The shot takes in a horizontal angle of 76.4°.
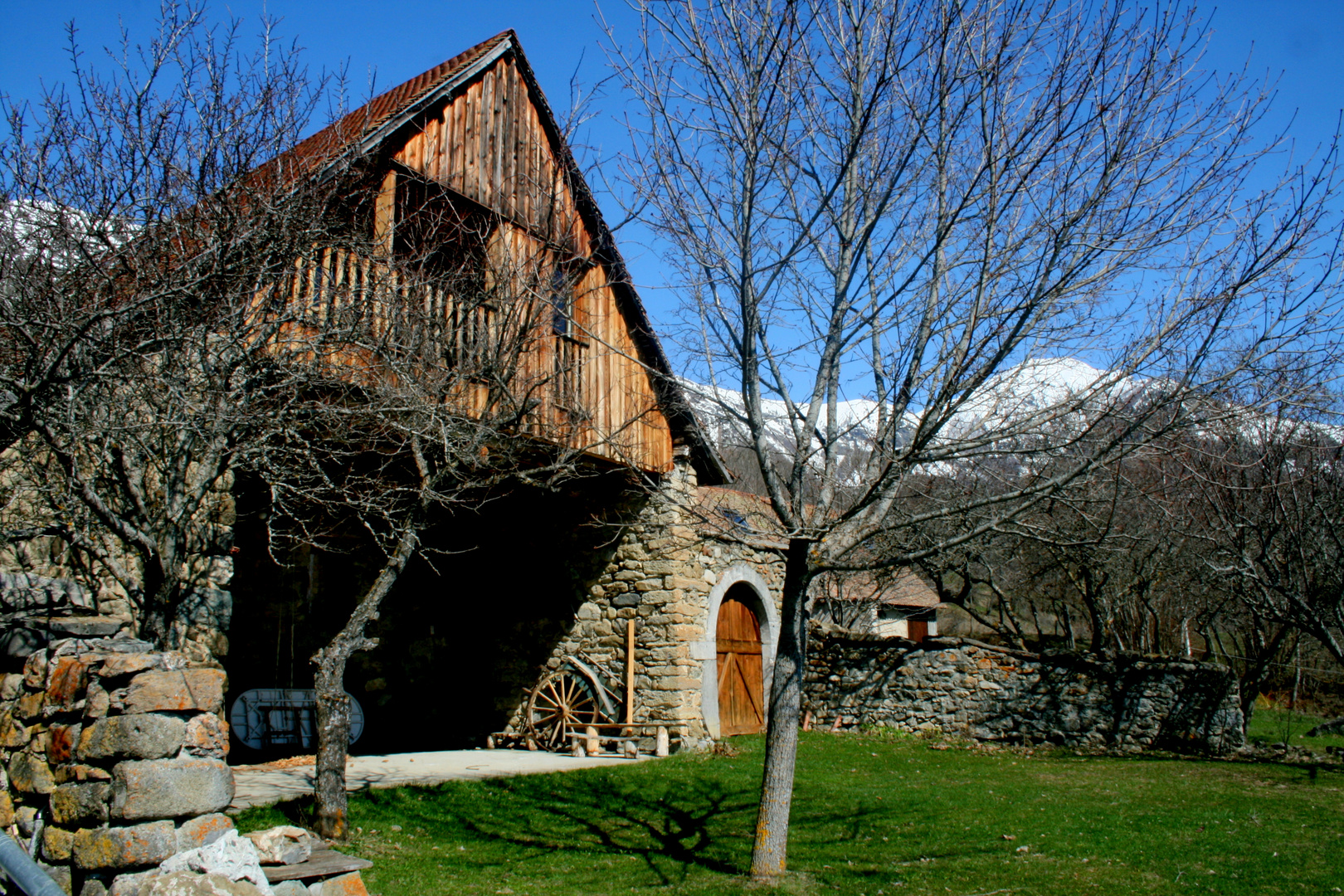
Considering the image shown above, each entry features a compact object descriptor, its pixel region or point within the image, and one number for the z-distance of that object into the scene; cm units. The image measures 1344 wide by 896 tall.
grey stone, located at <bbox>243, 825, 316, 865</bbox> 375
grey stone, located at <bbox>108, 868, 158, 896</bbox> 332
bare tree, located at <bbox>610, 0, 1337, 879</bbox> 461
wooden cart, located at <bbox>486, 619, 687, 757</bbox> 1022
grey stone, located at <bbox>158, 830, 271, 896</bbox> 338
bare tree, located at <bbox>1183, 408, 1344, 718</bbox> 1018
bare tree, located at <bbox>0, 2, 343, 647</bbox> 443
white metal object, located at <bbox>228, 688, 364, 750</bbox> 950
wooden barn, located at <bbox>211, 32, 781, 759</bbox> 800
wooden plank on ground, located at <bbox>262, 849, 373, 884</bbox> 363
